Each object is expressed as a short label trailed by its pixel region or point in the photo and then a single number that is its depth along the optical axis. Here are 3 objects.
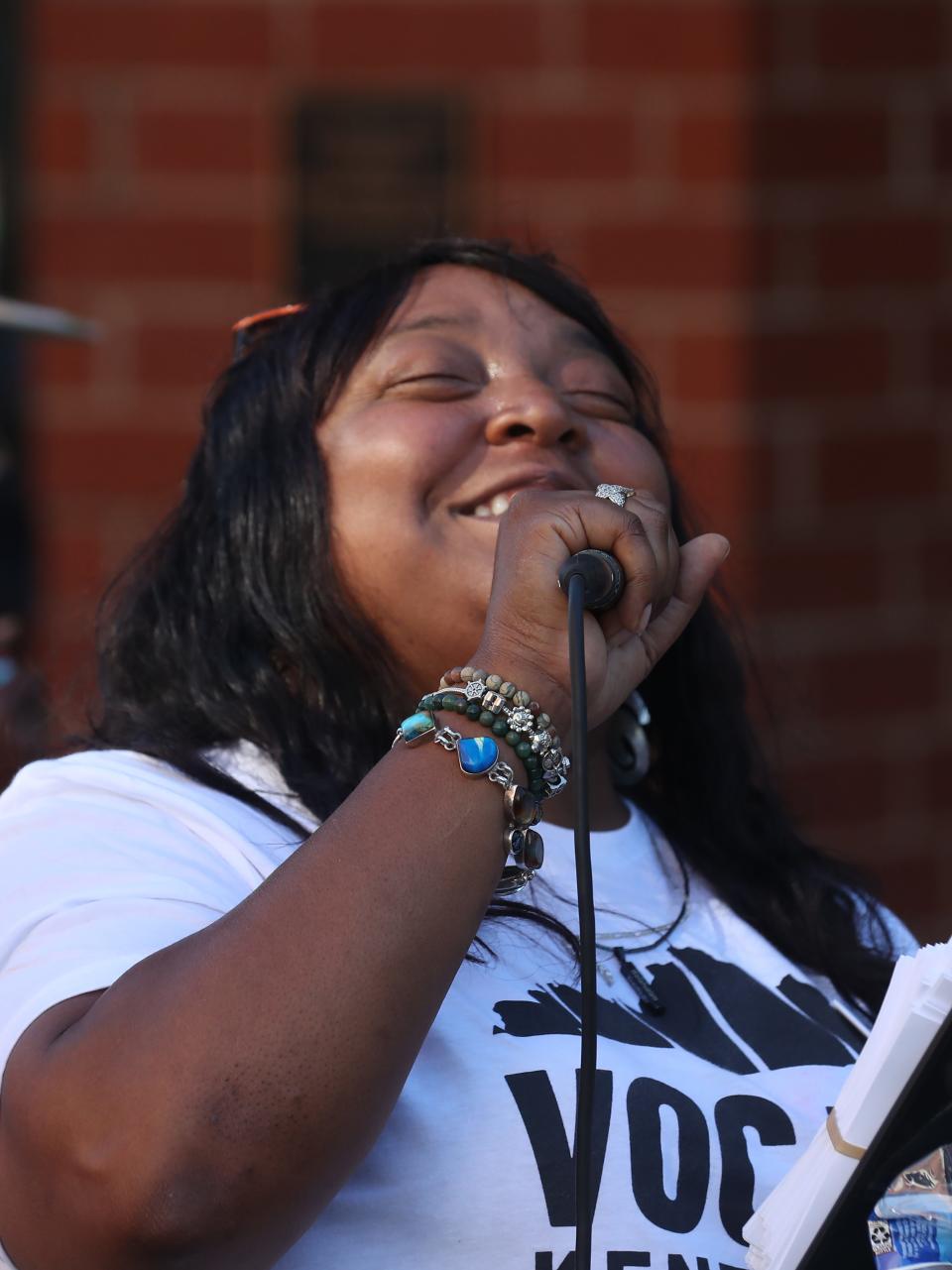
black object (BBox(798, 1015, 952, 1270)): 4.11
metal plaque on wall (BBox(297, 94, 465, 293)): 6.28
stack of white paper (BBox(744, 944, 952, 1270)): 4.11
